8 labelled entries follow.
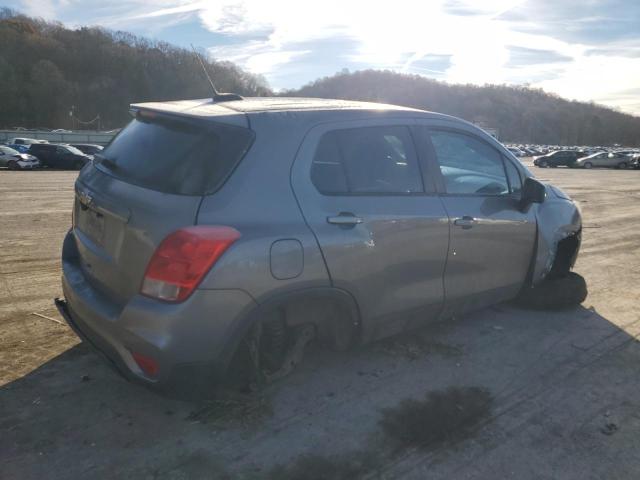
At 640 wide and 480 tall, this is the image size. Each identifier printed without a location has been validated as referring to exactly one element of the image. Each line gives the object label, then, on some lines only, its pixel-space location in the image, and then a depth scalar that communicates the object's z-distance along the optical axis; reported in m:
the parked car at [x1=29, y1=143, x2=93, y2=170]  31.81
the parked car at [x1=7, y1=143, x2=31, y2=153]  32.41
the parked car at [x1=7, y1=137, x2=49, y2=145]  46.17
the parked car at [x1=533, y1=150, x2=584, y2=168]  50.84
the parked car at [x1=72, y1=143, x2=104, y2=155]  38.37
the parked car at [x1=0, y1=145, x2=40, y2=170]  29.66
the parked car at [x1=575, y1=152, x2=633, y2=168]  49.09
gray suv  2.75
